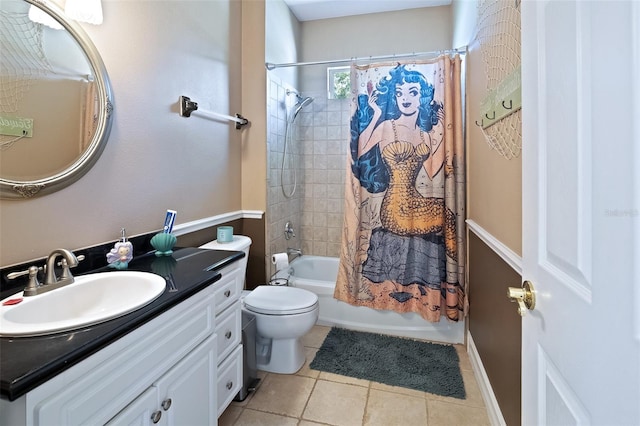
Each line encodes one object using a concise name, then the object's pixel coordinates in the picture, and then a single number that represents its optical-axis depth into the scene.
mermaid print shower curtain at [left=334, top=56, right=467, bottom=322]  2.25
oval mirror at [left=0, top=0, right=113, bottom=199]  1.06
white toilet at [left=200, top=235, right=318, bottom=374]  1.85
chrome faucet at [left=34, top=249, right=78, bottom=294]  1.03
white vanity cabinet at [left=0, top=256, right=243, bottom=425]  0.67
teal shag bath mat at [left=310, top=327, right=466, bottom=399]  1.88
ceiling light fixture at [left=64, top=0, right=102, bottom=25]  1.22
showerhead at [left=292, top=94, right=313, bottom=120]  3.08
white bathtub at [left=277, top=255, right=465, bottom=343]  2.35
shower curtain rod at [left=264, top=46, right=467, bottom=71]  2.23
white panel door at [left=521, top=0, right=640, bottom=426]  0.41
